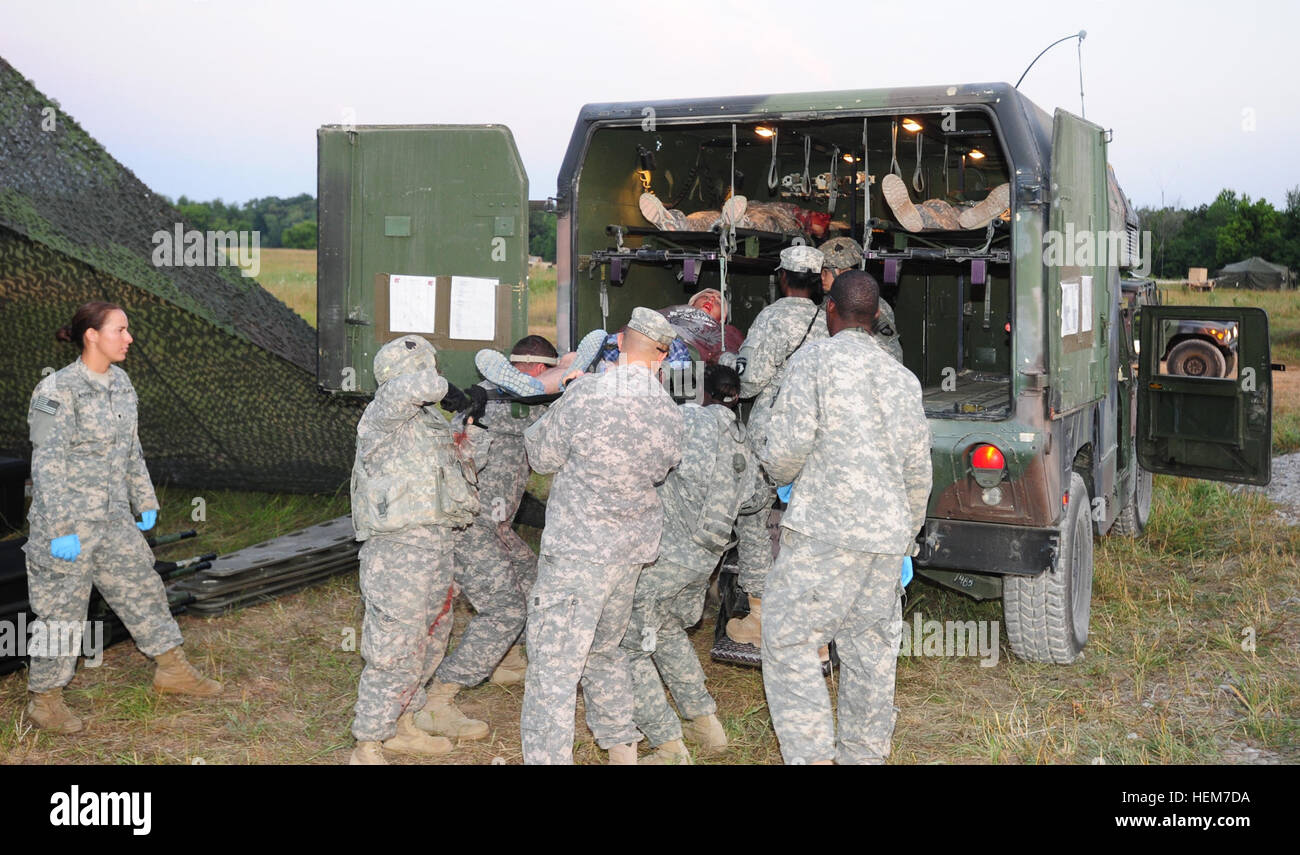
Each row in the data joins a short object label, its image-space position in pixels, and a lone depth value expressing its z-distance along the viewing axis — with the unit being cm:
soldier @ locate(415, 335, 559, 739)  484
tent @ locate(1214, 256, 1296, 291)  2973
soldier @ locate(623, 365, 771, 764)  425
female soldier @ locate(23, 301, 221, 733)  462
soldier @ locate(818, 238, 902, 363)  588
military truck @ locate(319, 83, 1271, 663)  471
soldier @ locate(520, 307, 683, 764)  382
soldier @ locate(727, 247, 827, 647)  506
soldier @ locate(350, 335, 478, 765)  409
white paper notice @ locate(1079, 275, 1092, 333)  519
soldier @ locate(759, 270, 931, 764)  386
